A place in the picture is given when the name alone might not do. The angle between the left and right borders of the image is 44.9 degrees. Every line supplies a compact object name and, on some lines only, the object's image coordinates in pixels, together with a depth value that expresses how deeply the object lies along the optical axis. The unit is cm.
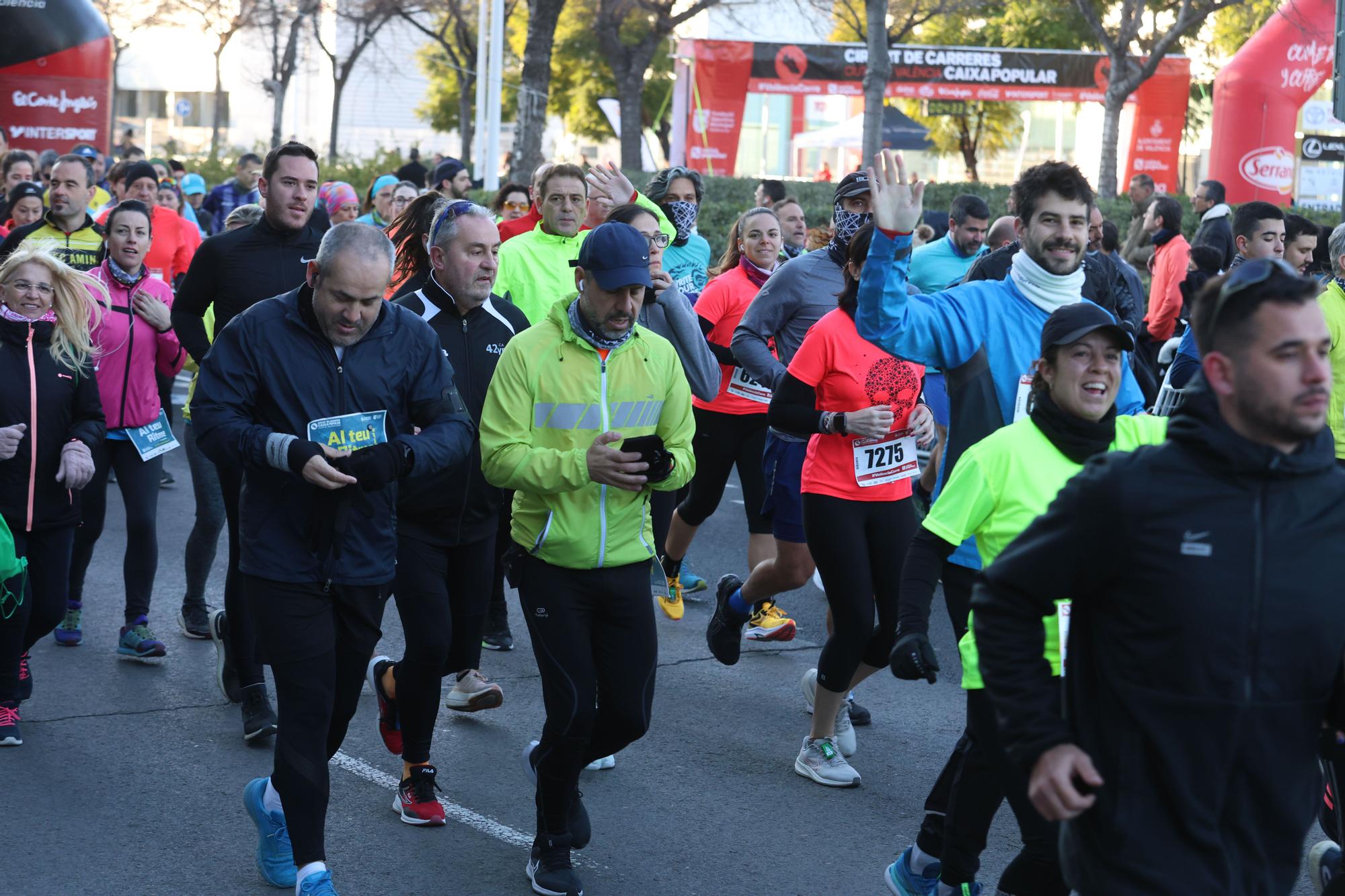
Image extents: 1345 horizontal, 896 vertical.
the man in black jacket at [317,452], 446
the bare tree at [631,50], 3394
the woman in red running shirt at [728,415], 824
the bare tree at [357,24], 4053
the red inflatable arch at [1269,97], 2005
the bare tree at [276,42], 4072
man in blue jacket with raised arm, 452
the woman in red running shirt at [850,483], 571
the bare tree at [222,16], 4600
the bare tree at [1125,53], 2348
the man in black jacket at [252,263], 650
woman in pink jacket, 707
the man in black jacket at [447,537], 534
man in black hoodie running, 266
